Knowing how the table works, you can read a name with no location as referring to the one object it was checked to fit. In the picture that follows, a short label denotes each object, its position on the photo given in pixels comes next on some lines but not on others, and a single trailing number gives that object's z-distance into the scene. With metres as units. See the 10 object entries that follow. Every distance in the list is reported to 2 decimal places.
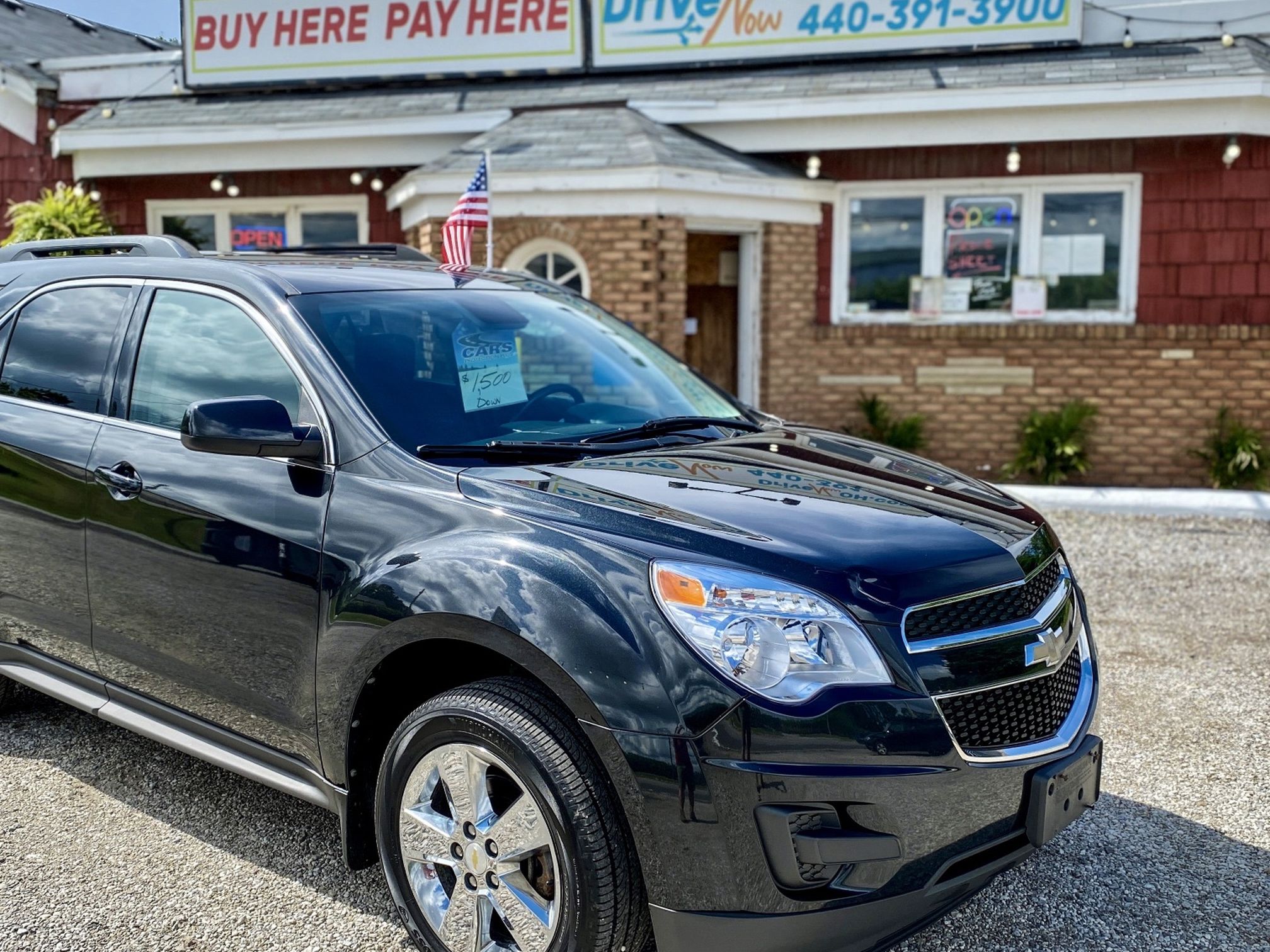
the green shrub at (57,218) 11.65
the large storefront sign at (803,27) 11.11
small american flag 7.85
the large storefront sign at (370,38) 12.12
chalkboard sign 11.32
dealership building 10.50
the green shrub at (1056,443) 10.95
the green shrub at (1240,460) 10.59
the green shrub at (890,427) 11.34
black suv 2.35
